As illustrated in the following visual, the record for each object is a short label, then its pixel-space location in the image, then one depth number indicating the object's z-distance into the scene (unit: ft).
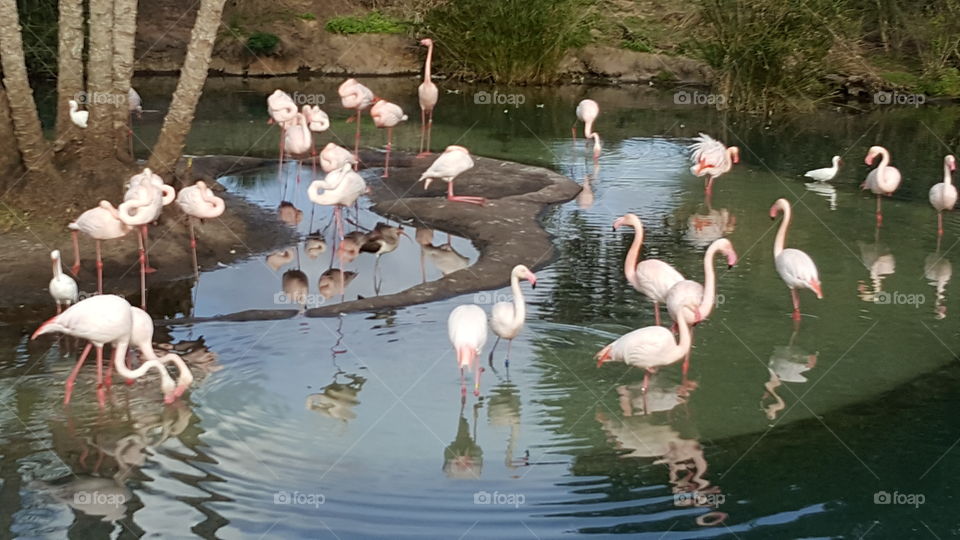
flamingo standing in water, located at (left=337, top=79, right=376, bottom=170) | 40.68
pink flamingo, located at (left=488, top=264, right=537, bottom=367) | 20.84
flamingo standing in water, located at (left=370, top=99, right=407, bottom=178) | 39.01
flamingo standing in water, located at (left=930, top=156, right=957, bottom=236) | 31.24
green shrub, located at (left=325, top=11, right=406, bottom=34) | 68.23
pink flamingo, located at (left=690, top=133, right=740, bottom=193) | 35.55
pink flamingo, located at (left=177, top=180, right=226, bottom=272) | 27.58
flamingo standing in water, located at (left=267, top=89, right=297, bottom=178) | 38.19
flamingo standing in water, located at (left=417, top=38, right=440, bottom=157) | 43.11
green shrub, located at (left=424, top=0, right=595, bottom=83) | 58.85
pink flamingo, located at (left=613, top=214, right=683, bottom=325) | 23.00
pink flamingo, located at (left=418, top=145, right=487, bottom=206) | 33.63
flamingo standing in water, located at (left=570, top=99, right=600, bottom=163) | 43.96
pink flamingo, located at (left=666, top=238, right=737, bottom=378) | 21.15
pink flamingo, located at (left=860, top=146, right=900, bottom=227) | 33.60
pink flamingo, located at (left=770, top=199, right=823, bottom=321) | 24.02
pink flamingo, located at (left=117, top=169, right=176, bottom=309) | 24.82
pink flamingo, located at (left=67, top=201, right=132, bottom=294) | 24.80
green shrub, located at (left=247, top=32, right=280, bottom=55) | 65.10
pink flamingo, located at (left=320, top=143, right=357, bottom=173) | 33.88
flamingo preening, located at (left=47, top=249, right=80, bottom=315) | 23.44
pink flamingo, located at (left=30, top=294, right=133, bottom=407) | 19.44
